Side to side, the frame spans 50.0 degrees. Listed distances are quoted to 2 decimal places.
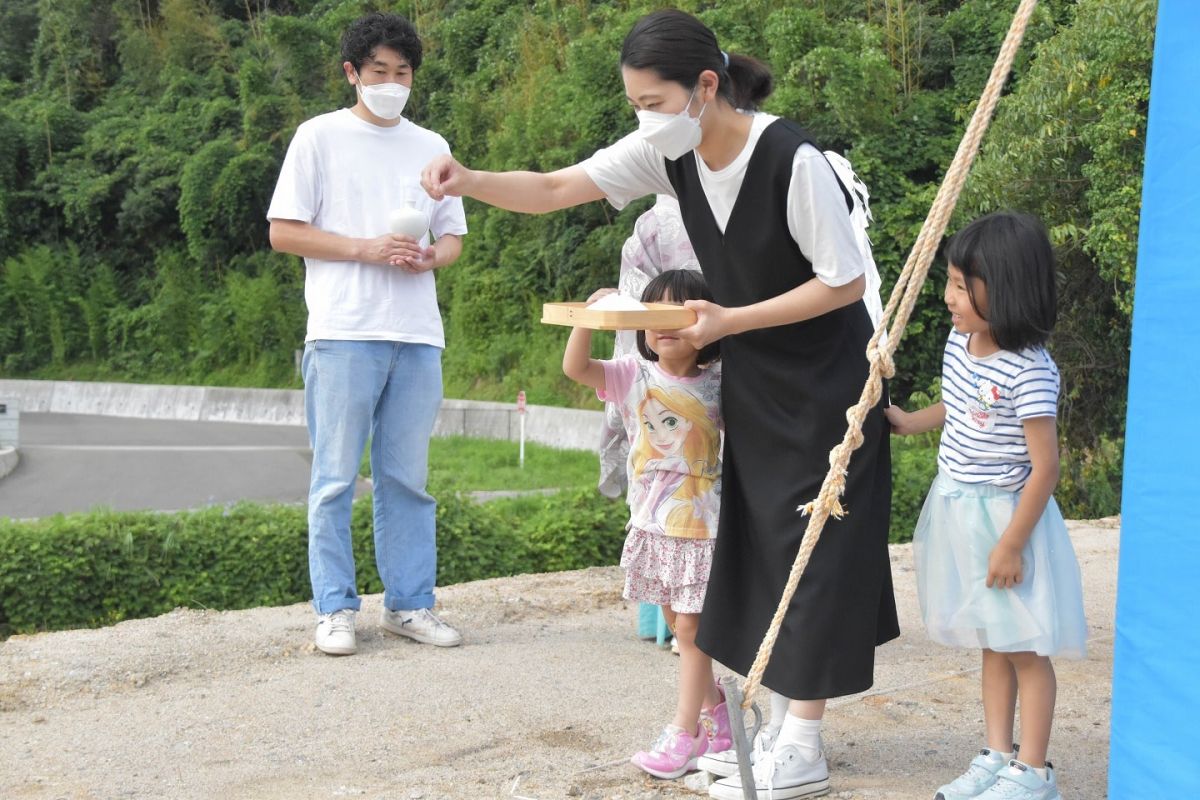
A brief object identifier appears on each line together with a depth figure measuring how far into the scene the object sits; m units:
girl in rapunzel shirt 3.16
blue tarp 2.01
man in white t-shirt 4.20
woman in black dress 2.69
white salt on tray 2.65
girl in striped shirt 2.76
